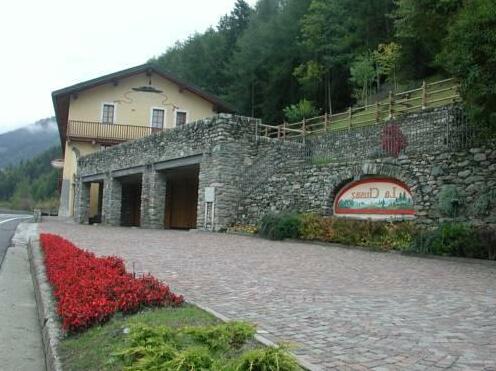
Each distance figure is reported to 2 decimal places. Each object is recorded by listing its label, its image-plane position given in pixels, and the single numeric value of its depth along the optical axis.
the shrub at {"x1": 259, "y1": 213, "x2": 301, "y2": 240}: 14.23
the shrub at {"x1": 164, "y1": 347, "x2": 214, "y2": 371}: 2.62
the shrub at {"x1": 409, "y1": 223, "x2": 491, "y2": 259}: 9.95
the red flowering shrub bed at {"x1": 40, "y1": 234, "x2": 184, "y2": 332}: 4.46
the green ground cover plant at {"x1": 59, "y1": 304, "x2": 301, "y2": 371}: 2.64
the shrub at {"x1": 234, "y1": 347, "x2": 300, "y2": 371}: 2.57
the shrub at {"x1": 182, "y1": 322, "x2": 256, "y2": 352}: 3.18
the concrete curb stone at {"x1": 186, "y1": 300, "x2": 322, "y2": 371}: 3.17
